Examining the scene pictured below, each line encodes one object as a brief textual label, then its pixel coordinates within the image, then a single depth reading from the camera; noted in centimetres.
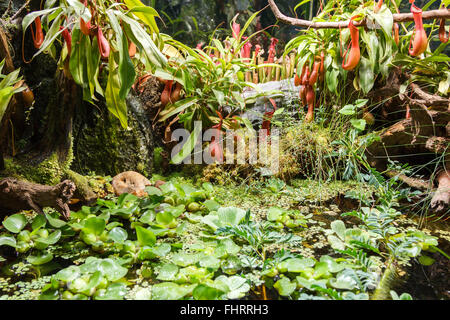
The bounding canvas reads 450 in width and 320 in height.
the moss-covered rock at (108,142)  204
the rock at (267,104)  238
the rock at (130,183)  187
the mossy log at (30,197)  139
